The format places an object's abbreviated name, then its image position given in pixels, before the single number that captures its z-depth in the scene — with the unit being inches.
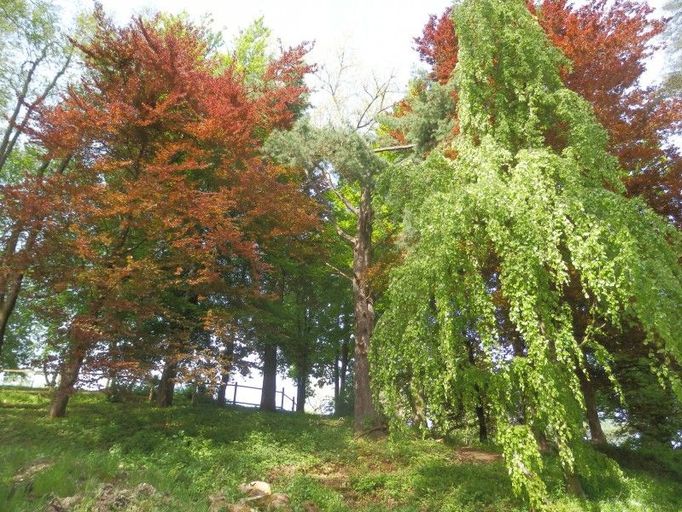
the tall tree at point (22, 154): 349.7
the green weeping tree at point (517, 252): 215.3
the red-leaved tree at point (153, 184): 366.9
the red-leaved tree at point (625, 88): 389.7
